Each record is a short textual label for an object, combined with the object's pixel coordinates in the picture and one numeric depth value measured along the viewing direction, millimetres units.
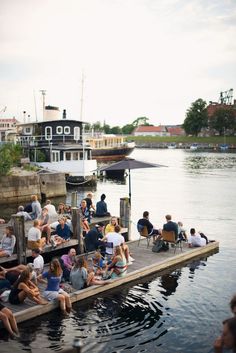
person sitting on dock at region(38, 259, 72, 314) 11219
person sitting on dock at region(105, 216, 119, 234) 15500
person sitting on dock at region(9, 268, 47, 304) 10798
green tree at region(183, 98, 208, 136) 162000
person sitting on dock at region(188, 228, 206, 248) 17281
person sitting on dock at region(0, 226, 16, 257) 13812
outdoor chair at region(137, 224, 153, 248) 16973
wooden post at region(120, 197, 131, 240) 18812
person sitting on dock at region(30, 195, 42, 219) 18219
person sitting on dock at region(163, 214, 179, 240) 15837
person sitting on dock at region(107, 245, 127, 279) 13109
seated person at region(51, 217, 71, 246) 15655
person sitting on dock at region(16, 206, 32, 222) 17356
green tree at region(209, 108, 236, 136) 158875
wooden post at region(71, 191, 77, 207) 21812
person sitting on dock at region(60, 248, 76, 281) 12750
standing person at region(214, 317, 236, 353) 5379
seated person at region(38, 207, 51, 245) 15273
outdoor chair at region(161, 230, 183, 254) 16047
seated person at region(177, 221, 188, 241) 16658
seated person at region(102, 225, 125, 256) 14383
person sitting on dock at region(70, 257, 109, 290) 12188
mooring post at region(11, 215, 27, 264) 14078
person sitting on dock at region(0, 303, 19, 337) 9828
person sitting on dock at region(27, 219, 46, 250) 14320
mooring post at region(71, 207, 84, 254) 16219
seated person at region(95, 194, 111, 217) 19484
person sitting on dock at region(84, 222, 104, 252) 15422
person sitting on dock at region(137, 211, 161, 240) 16938
